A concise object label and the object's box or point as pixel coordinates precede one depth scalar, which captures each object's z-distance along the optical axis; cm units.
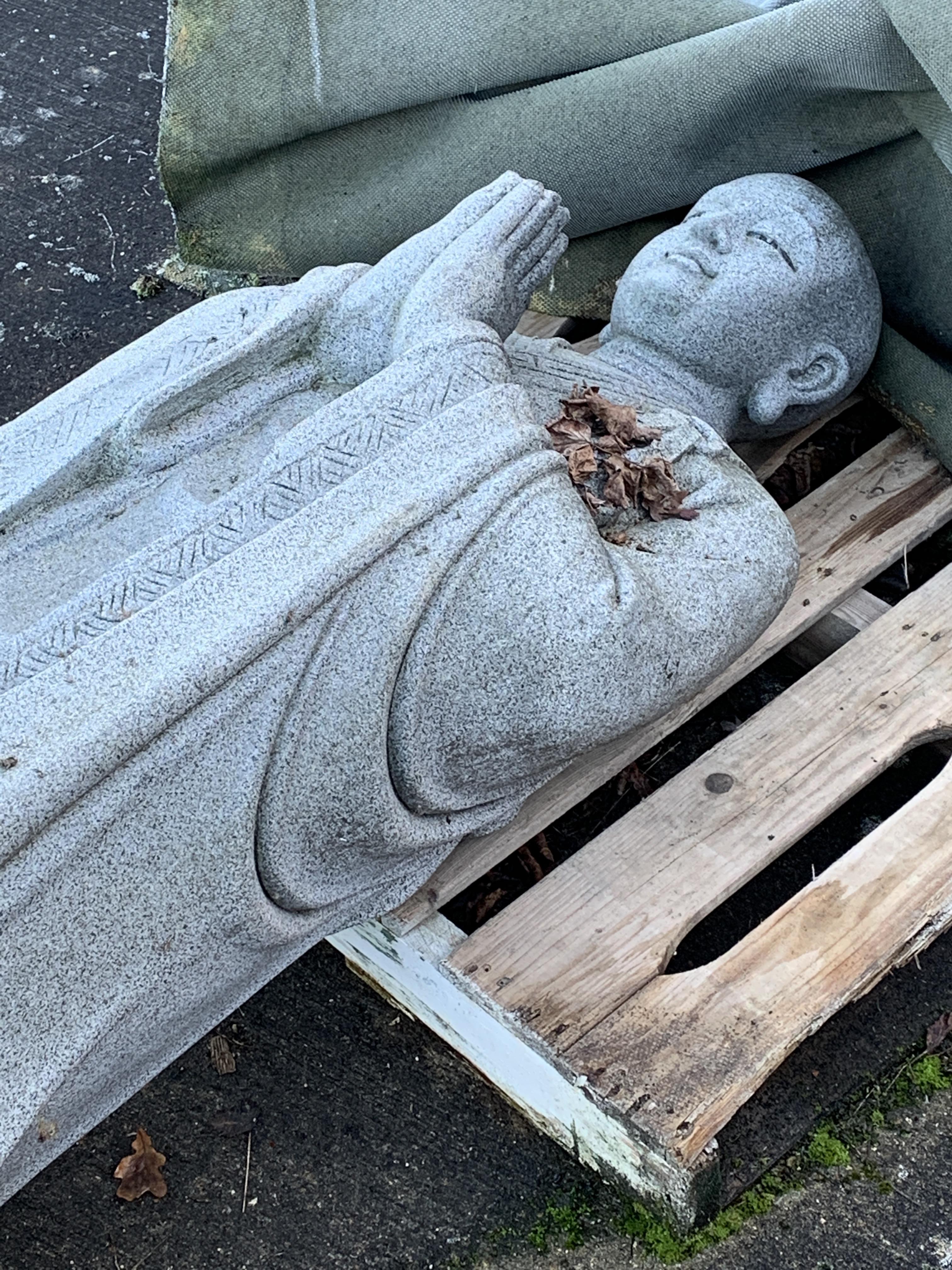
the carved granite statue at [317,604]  189
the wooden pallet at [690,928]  211
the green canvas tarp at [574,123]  294
